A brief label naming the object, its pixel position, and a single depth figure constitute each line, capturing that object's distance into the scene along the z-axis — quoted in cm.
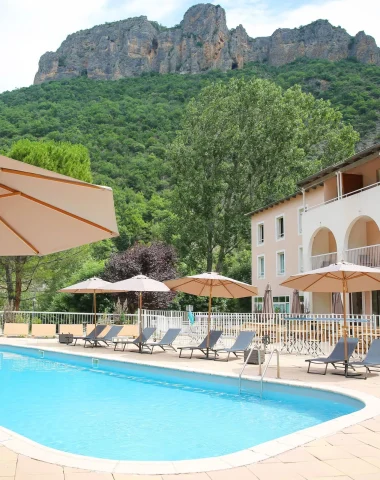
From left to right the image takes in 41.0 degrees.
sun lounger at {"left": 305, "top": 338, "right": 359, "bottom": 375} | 1070
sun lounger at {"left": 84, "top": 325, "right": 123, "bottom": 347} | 1783
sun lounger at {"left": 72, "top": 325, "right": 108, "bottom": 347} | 1837
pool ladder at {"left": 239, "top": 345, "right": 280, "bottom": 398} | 952
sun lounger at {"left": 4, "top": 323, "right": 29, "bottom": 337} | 2183
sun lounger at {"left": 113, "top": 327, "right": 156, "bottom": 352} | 1636
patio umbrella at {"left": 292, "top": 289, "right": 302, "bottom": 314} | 2060
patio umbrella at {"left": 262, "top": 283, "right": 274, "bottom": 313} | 2289
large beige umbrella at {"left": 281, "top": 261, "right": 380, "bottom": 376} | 1084
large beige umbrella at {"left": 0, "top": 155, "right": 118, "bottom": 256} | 339
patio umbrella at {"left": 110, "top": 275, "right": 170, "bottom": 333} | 1597
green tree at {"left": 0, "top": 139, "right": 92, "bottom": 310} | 2772
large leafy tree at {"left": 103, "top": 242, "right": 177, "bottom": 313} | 2747
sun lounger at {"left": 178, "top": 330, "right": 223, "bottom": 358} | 1456
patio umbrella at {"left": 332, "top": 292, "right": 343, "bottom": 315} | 1967
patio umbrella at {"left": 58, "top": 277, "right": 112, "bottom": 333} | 1793
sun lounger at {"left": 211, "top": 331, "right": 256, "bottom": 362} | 1345
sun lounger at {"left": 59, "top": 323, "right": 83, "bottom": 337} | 2078
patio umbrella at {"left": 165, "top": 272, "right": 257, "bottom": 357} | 1491
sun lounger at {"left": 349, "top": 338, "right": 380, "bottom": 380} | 1013
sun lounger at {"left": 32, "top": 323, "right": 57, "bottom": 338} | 2136
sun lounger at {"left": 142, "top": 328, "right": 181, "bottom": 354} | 1597
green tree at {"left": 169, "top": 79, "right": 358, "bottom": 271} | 3316
